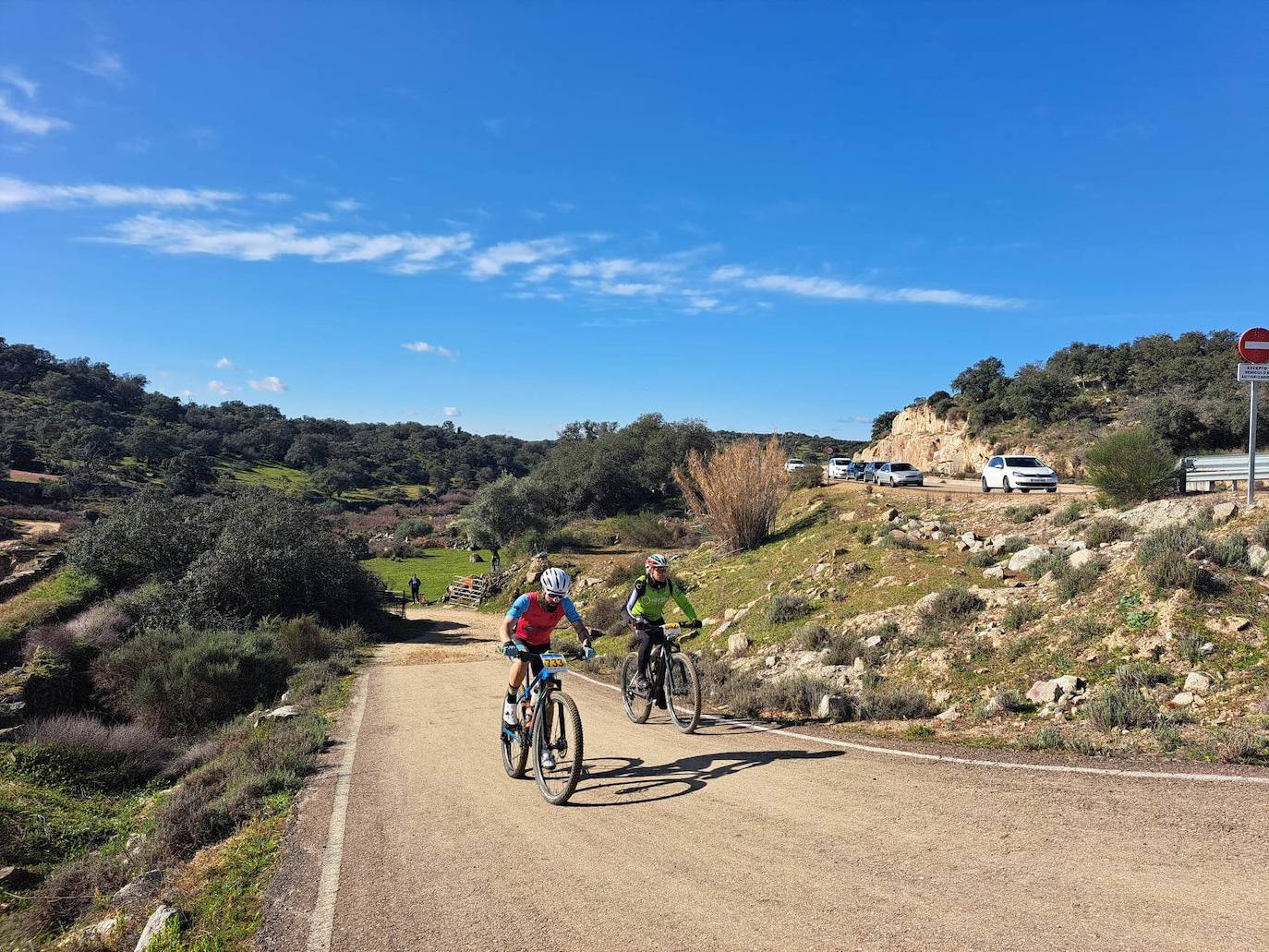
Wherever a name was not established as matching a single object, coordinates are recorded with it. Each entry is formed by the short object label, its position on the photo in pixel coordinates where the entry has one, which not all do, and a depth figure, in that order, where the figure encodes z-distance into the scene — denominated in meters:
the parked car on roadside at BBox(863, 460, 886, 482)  38.44
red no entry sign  10.41
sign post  10.38
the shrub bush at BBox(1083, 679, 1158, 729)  7.01
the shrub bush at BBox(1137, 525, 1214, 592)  8.80
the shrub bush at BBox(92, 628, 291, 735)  12.73
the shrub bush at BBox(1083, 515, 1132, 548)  11.69
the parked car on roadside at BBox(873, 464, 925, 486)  33.44
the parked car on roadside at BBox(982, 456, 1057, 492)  23.36
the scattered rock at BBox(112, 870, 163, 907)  5.28
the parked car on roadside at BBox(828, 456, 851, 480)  45.84
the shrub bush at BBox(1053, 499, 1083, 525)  14.63
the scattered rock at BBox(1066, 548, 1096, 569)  10.78
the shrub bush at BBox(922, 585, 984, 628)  11.23
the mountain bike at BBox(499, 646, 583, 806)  6.12
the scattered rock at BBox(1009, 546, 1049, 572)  12.29
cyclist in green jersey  8.76
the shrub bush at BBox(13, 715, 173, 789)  9.36
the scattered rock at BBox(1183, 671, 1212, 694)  7.29
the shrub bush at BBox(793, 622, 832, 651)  12.55
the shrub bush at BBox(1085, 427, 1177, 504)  14.53
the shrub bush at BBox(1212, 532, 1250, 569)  9.09
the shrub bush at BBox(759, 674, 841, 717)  9.38
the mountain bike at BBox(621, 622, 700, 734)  8.45
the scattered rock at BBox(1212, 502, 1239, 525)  11.09
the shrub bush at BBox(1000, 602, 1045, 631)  10.16
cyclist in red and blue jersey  6.53
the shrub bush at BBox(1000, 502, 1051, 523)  16.42
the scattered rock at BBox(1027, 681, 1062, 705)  8.05
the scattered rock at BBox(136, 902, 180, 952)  4.32
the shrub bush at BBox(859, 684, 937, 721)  8.70
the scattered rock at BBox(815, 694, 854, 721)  8.89
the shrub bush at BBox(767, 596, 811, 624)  14.69
